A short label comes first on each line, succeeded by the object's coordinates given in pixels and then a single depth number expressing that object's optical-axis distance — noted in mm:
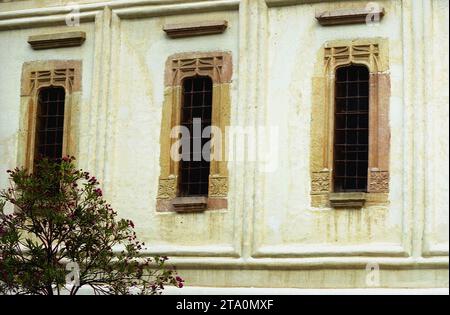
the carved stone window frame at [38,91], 25703
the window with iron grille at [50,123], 25922
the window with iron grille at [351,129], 23641
